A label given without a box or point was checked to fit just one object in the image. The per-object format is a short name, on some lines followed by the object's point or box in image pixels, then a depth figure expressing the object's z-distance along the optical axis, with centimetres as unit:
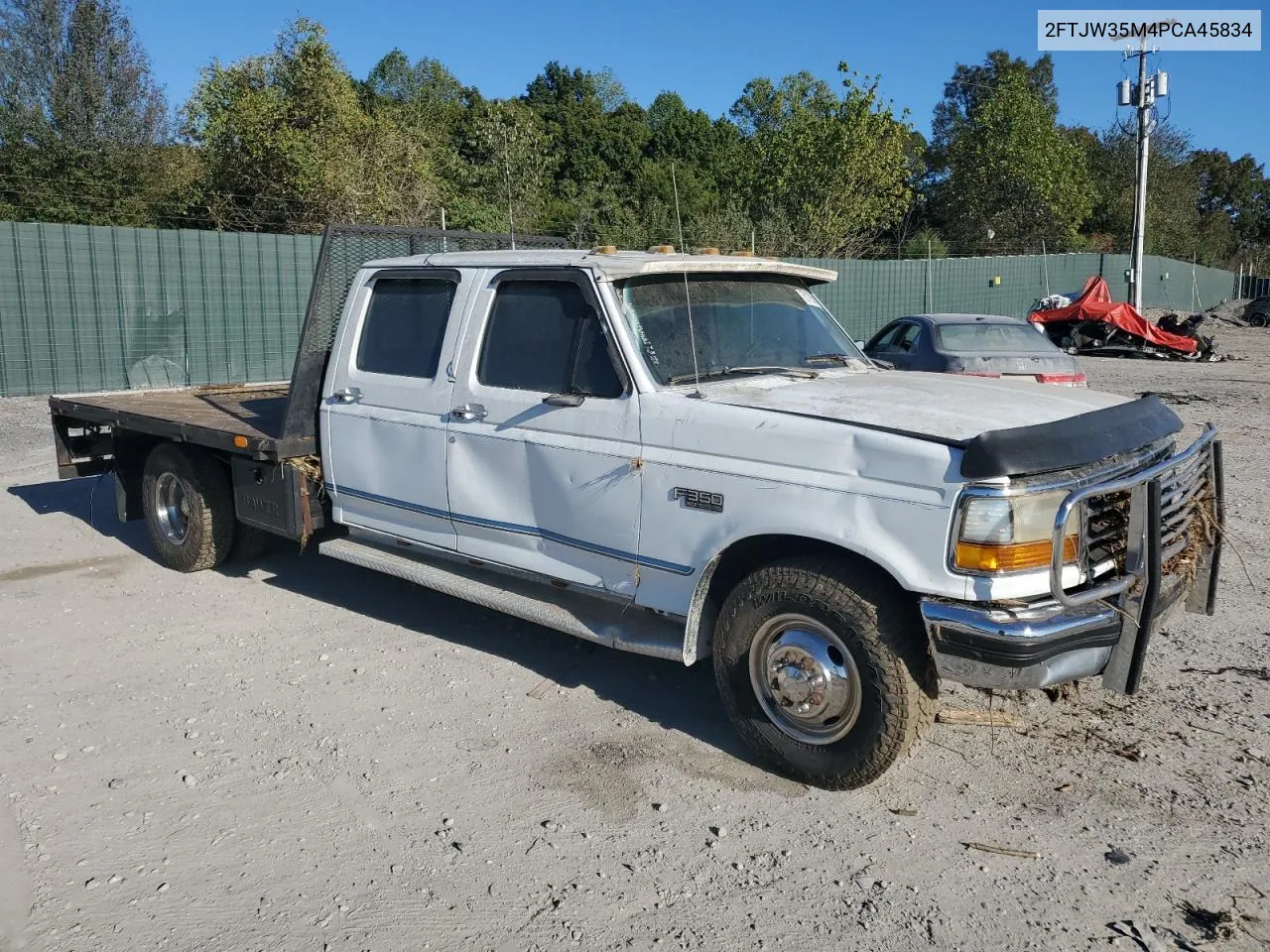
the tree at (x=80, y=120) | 2842
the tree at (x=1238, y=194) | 8356
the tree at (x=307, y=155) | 2444
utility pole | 2789
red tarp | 2433
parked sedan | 1240
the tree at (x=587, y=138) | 4312
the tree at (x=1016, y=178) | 4606
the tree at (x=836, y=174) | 3372
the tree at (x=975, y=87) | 6750
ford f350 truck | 370
